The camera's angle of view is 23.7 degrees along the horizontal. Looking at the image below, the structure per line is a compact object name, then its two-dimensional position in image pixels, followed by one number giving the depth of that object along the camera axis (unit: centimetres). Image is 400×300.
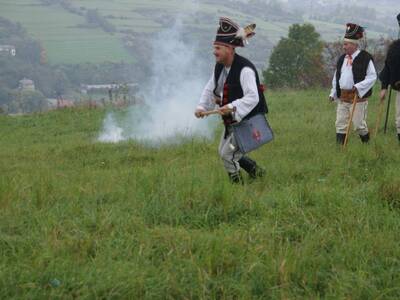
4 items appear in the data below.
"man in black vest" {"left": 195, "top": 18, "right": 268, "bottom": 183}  963
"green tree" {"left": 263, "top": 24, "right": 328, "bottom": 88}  4912
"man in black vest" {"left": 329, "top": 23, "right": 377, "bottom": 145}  1371
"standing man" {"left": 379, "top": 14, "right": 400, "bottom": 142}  1403
